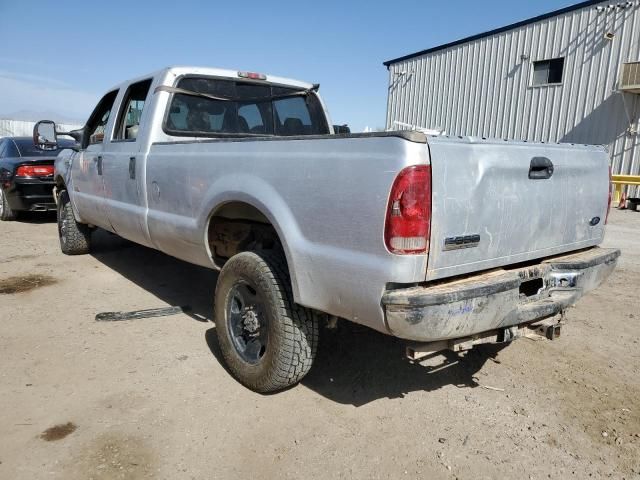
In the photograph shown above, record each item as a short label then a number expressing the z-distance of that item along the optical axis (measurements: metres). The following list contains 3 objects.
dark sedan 8.53
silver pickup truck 2.09
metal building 13.98
